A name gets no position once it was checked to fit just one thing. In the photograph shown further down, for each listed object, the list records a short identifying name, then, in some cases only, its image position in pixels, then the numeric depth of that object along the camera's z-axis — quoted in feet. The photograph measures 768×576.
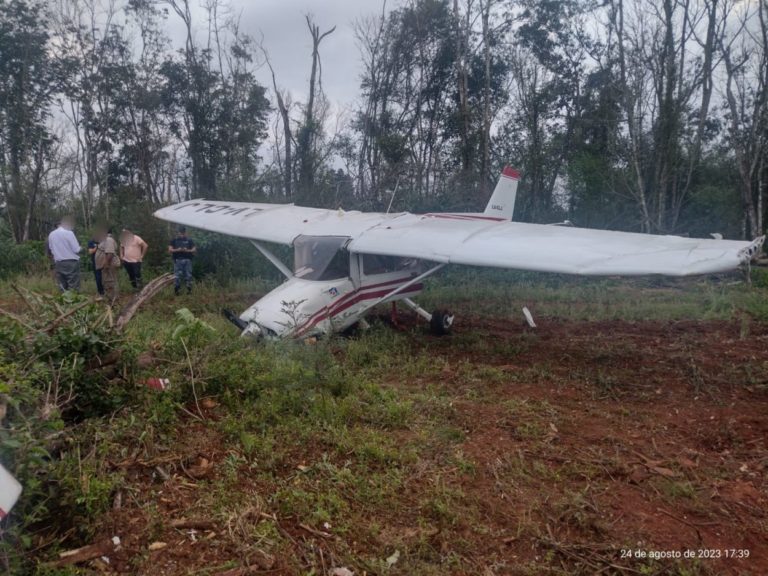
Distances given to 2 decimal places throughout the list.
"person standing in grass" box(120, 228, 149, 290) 40.63
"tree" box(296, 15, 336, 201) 80.99
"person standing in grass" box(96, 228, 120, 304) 36.86
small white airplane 19.62
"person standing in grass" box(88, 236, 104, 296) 38.93
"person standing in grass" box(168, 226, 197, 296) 40.45
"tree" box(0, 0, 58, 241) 73.77
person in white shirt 33.88
